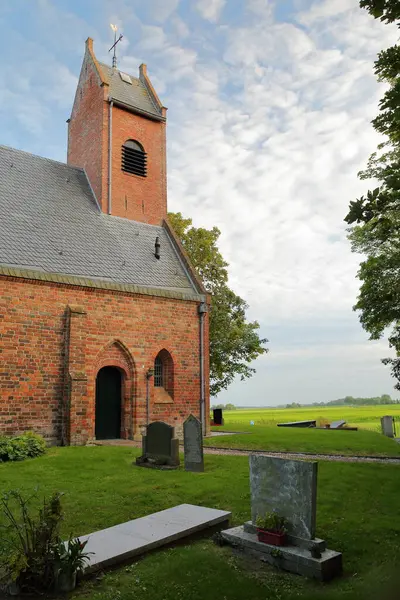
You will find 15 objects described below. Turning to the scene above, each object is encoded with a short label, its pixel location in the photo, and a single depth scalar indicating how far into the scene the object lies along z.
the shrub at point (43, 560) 4.96
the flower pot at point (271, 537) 5.87
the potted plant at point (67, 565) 5.02
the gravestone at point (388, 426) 23.31
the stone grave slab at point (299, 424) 28.91
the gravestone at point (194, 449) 11.81
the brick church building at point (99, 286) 16.27
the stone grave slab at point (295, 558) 5.37
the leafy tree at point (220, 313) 28.95
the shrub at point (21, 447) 12.94
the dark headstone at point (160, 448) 12.34
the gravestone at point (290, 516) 5.49
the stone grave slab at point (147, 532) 5.68
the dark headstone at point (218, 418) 26.17
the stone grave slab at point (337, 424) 26.50
